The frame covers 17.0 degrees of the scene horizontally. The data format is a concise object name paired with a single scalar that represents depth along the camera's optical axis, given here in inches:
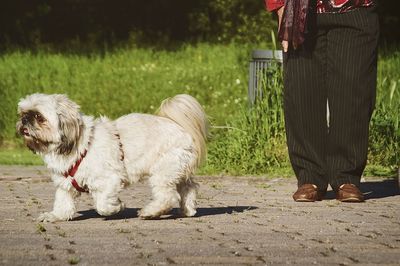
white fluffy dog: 356.0
